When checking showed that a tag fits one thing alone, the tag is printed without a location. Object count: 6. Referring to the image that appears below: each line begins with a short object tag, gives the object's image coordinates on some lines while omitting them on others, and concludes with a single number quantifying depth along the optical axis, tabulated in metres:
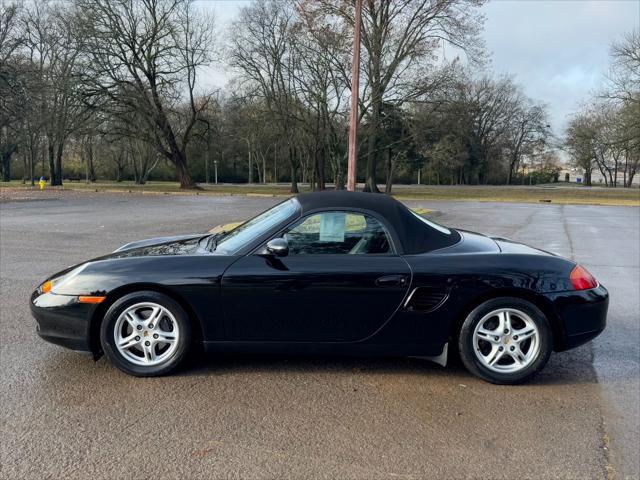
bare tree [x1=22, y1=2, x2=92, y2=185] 34.44
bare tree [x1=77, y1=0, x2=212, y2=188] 35.41
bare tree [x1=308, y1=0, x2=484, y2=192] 32.62
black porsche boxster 3.50
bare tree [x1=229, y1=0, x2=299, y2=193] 37.19
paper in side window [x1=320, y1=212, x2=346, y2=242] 3.70
